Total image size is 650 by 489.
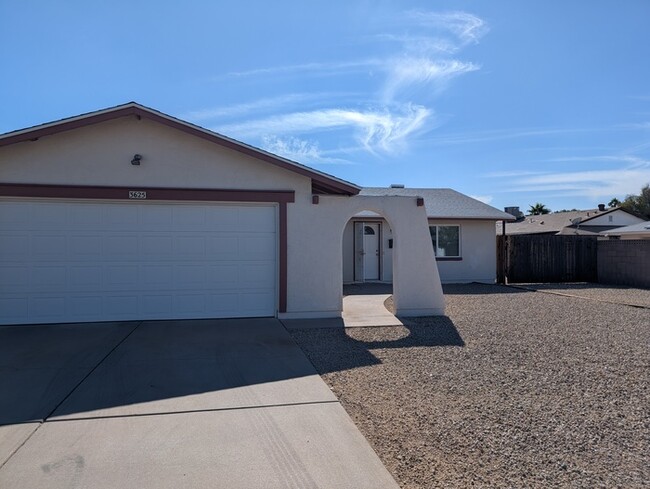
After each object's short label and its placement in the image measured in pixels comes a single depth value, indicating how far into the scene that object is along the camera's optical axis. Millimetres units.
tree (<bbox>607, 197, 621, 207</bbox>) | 62797
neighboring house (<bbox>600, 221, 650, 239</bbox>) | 23664
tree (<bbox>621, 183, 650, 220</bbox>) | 49594
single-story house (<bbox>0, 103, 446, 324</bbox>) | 10086
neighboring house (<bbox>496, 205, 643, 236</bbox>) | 38625
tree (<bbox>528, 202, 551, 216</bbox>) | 65625
